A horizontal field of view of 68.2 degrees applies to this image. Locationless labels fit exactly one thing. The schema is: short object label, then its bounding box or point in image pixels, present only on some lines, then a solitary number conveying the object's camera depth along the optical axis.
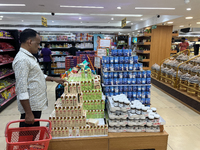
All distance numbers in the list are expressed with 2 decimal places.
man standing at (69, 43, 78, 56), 7.53
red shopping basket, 1.47
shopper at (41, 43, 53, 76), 7.49
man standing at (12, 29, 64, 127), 1.64
